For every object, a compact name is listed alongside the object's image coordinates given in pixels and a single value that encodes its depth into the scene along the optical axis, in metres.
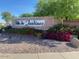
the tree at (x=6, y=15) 19.68
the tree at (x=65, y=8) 6.74
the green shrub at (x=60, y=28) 6.68
